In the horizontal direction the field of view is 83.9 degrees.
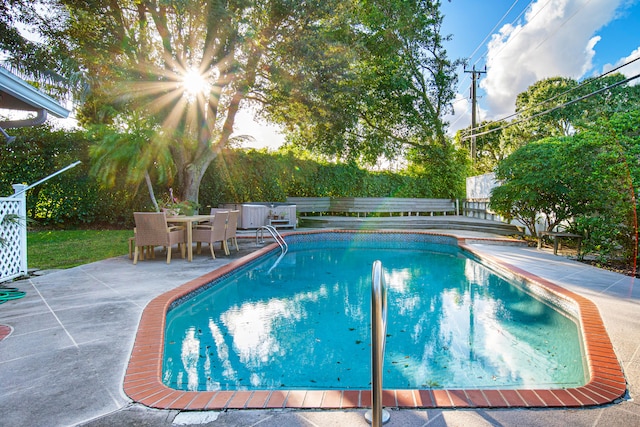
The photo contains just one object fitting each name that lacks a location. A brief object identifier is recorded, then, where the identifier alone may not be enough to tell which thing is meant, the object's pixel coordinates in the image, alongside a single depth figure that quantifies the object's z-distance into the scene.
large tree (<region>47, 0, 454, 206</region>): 10.48
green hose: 4.14
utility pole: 20.39
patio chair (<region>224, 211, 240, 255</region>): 7.51
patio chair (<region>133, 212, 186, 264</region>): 5.97
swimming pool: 2.11
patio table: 6.51
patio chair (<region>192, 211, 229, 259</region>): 6.85
